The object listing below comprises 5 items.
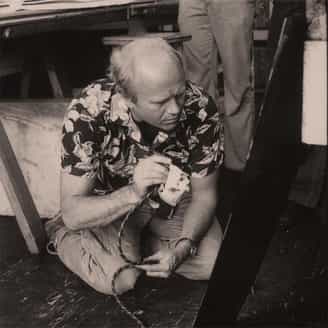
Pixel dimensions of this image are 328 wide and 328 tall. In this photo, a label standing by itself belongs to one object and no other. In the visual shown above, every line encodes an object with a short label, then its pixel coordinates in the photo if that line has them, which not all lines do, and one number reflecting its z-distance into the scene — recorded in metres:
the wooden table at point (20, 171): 2.17
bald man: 1.64
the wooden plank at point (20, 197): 2.25
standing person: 2.80
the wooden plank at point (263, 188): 1.23
